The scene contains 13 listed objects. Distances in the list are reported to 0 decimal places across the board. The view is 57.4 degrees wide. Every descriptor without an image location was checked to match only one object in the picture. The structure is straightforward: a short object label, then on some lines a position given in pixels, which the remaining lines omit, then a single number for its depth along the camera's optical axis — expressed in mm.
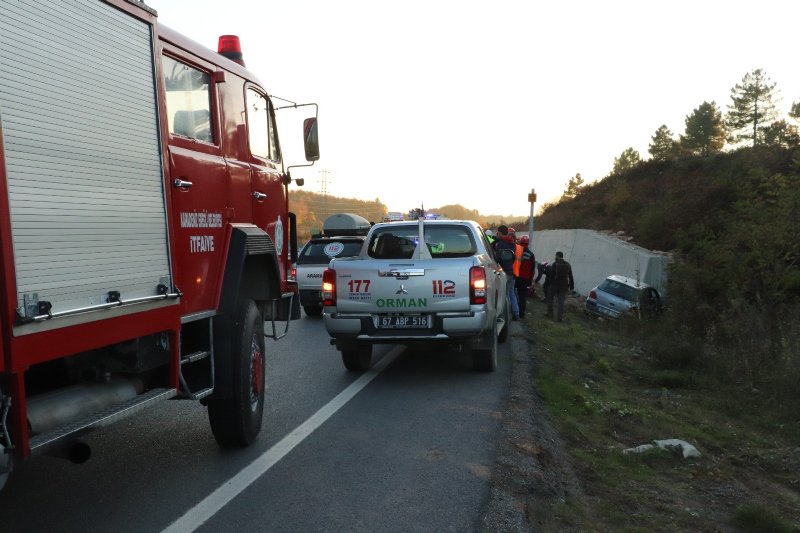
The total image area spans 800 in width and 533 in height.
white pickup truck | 8242
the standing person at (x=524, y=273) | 15977
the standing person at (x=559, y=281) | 17750
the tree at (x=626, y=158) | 87125
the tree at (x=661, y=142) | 73812
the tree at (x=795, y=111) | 56375
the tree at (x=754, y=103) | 64000
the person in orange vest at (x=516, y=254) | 14447
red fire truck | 3193
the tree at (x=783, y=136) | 37128
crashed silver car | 20438
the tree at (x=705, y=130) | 65125
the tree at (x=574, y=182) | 100038
